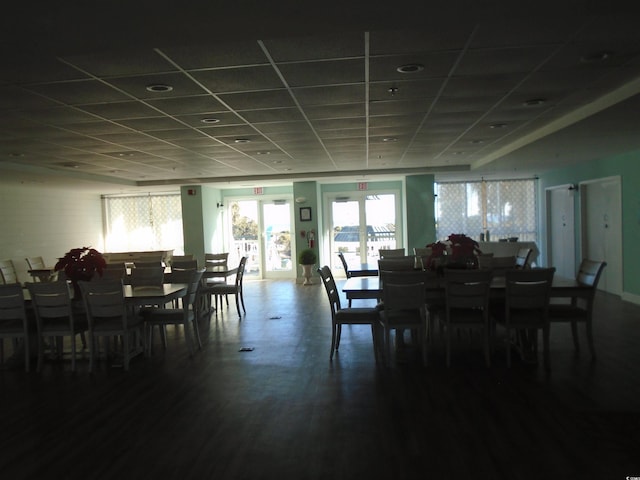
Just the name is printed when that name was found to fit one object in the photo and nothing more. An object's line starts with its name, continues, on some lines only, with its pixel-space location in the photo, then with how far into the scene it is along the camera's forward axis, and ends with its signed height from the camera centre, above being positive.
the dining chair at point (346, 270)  6.80 -0.66
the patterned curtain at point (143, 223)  12.90 +0.31
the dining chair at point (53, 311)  4.73 -0.79
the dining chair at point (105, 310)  4.68 -0.77
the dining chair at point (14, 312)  4.82 -0.79
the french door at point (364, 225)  12.46 +0.02
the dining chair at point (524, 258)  6.37 -0.57
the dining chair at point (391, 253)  7.55 -0.46
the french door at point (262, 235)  12.79 -0.15
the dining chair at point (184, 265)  7.68 -0.55
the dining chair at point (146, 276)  6.15 -0.59
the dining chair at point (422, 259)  5.71 -0.48
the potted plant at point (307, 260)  11.26 -0.80
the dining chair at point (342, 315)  4.71 -0.93
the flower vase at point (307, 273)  11.34 -1.12
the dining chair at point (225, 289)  7.35 -0.93
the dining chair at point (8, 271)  8.73 -0.64
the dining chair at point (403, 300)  4.35 -0.73
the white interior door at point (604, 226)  8.02 -0.14
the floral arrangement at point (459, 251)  5.18 -0.32
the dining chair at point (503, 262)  6.01 -0.54
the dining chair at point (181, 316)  5.19 -0.96
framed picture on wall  11.72 +0.39
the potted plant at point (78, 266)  5.23 -0.35
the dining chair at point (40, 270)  7.73 -0.60
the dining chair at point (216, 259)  8.48 -0.53
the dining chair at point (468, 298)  4.34 -0.73
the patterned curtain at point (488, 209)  11.89 +0.36
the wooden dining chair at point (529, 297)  4.26 -0.72
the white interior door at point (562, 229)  9.76 -0.21
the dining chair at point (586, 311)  4.48 -0.92
